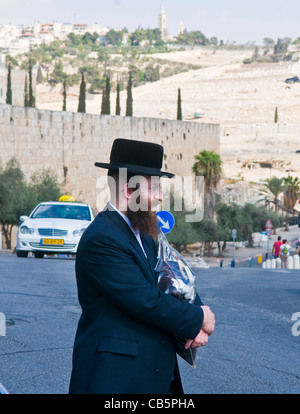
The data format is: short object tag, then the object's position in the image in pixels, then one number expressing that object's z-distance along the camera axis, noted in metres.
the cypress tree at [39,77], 136.29
